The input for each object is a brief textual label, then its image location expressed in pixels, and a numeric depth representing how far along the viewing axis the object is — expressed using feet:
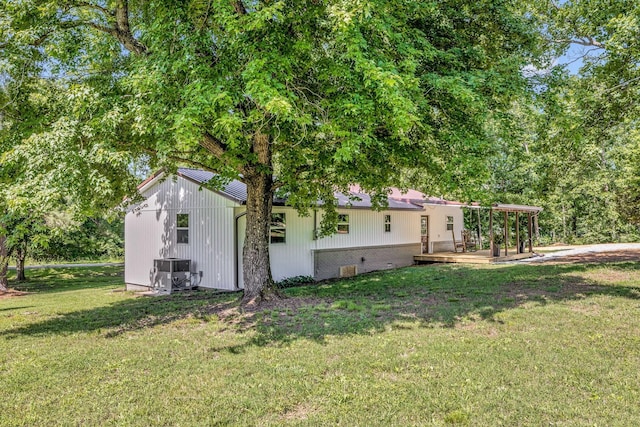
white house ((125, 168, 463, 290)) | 41.96
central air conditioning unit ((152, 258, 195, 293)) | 43.55
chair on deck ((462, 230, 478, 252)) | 77.91
